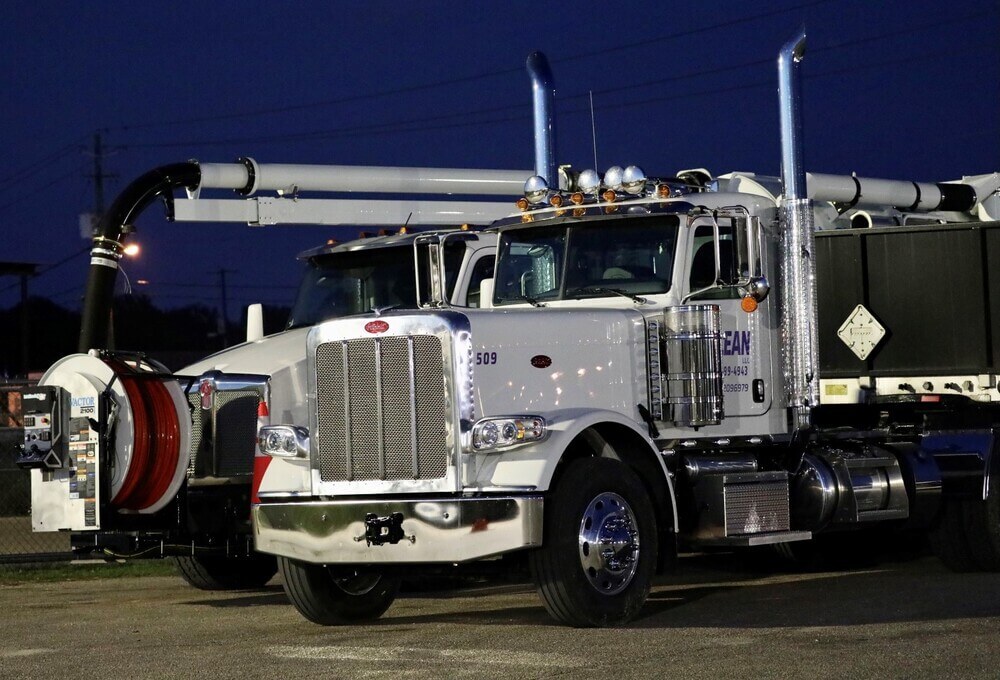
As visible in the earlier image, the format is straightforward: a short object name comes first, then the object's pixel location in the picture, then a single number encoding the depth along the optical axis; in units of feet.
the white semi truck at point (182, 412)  38.73
